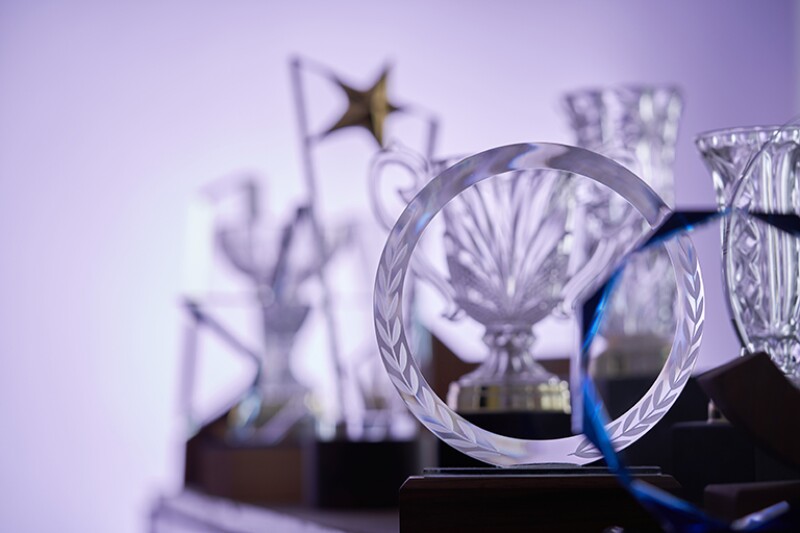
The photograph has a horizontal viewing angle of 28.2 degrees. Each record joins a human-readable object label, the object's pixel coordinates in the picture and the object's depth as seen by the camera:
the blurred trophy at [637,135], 1.27
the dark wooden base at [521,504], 0.71
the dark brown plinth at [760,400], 0.59
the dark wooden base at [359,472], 1.19
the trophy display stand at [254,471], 1.50
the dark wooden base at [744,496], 0.61
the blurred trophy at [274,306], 1.61
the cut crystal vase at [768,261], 0.76
